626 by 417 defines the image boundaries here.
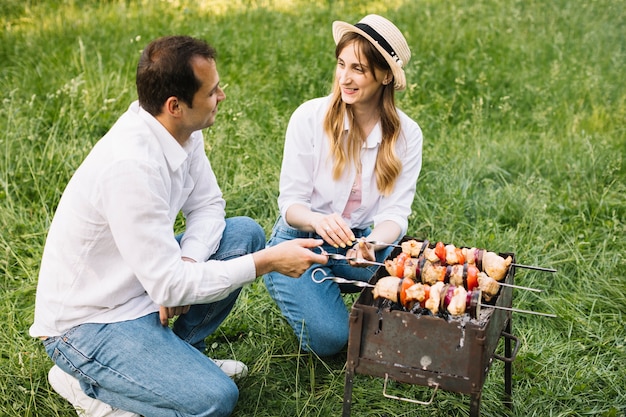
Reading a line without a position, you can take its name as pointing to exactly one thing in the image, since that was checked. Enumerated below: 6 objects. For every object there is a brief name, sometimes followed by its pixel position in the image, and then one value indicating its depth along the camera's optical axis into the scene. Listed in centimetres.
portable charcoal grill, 267
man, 291
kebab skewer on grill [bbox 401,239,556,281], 307
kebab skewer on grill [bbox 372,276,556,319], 277
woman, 373
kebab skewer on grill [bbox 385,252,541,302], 297
